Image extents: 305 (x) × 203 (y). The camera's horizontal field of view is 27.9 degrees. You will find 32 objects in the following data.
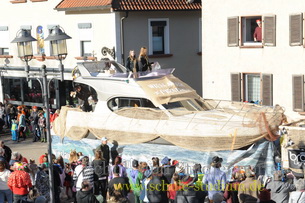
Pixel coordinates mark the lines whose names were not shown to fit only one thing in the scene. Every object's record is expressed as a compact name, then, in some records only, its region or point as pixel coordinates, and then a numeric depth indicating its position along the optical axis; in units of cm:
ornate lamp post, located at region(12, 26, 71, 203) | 1253
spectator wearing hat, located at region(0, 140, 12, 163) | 1670
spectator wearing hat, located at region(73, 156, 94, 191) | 1382
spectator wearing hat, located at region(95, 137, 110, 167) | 1642
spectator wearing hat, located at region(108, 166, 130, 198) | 1271
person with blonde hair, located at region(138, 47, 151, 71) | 1944
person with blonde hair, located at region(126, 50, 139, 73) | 1944
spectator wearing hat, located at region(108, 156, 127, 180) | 1388
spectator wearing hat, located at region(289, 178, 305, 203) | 1109
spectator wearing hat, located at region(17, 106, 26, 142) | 2422
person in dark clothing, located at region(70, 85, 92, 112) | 1883
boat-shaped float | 1529
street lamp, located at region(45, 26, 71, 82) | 1278
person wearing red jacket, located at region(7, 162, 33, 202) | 1347
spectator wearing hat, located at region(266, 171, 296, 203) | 1206
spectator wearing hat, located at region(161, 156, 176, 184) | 1413
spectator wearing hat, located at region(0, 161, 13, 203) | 1333
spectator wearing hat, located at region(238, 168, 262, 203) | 1214
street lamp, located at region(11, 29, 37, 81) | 1334
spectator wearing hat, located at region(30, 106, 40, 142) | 2372
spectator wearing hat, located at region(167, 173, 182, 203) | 1235
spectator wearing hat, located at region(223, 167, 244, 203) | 1309
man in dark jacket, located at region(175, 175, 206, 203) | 1163
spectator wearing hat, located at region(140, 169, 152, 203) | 1311
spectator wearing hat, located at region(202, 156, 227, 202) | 1325
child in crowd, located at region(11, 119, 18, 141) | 2420
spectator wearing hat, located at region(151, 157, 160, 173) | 1370
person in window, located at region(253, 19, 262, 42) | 2155
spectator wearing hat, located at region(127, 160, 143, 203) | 1381
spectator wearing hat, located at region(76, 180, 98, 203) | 1180
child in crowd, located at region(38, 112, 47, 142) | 2317
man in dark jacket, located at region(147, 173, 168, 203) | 1231
